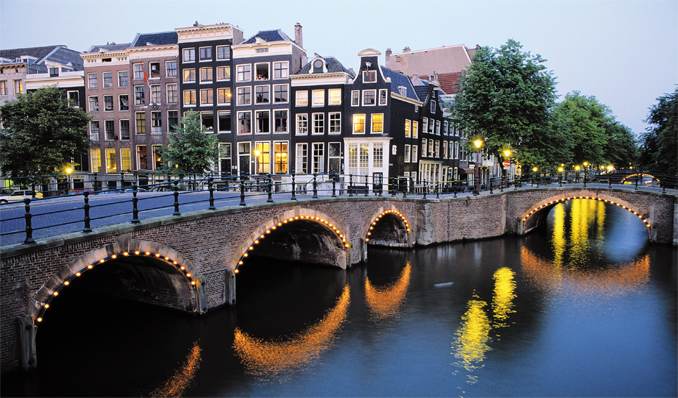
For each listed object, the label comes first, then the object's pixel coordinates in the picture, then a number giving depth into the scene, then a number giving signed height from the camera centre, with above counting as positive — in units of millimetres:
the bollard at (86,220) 10972 -1106
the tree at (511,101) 32688 +5067
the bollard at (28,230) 9867 -1196
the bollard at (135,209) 12375 -957
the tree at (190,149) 32562 +1702
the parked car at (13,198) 22969 -1259
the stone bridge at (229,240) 10188 -2512
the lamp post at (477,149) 29938 +1661
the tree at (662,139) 35144 +2667
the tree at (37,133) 31922 +2839
